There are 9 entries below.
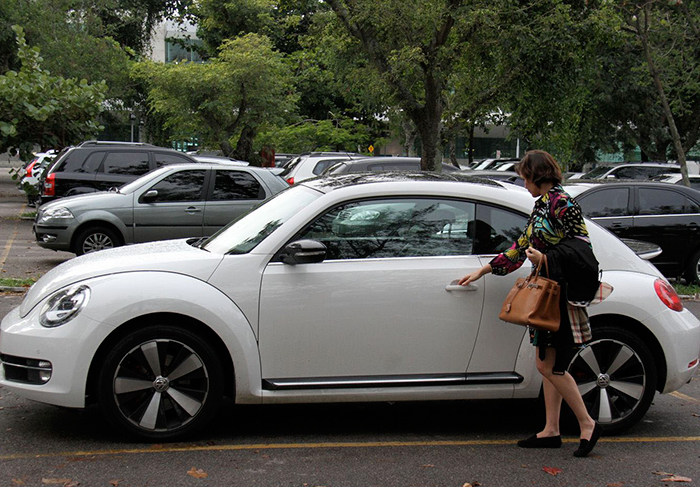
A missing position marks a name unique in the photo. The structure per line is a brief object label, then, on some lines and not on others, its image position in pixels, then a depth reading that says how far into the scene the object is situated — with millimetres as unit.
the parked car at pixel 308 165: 18969
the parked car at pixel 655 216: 12719
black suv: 16625
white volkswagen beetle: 4863
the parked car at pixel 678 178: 24731
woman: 4820
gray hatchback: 12852
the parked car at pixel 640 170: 28422
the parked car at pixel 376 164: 16998
